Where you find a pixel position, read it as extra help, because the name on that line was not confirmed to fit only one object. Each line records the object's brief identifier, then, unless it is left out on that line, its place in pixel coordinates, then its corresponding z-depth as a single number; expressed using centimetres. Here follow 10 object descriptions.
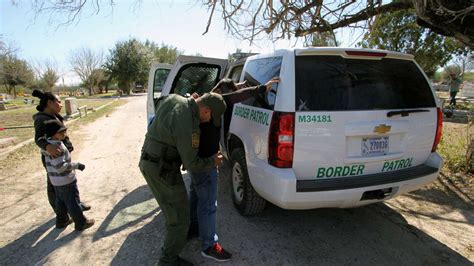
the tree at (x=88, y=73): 5005
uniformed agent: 219
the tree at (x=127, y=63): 3972
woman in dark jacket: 300
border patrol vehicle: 257
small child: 310
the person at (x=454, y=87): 1496
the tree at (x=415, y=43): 1404
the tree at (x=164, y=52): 5205
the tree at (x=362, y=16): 412
